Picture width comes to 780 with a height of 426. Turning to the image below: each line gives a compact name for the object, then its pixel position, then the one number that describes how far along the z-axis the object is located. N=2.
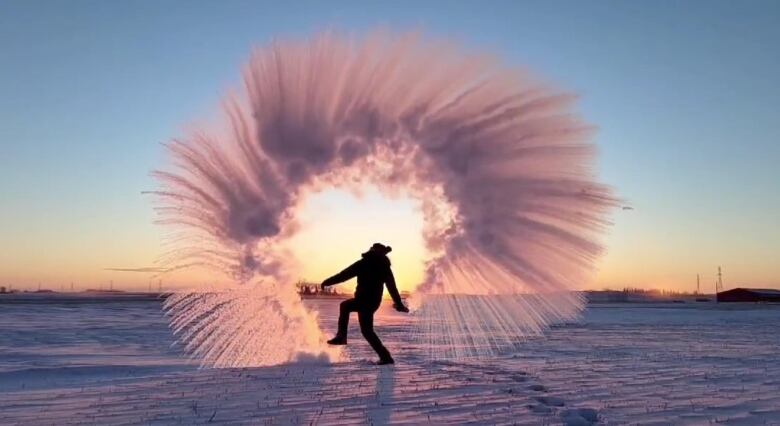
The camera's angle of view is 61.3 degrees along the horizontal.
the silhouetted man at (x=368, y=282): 13.55
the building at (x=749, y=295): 132.25
